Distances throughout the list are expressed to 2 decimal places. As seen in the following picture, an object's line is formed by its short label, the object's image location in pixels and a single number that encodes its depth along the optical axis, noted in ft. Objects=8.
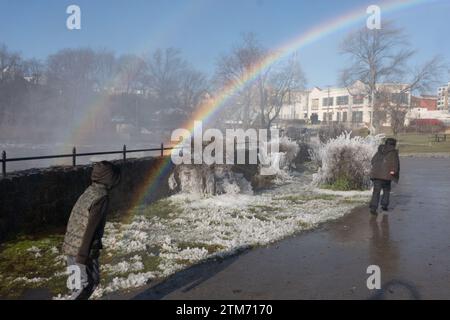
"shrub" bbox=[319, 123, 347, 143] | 86.02
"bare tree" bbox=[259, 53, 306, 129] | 182.60
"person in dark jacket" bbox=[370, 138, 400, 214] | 31.58
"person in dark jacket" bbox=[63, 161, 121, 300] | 13.02
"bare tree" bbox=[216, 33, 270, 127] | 170.40
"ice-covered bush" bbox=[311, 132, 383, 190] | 43.60
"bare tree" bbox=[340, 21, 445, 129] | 161.89
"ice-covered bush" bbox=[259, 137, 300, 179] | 53.92
